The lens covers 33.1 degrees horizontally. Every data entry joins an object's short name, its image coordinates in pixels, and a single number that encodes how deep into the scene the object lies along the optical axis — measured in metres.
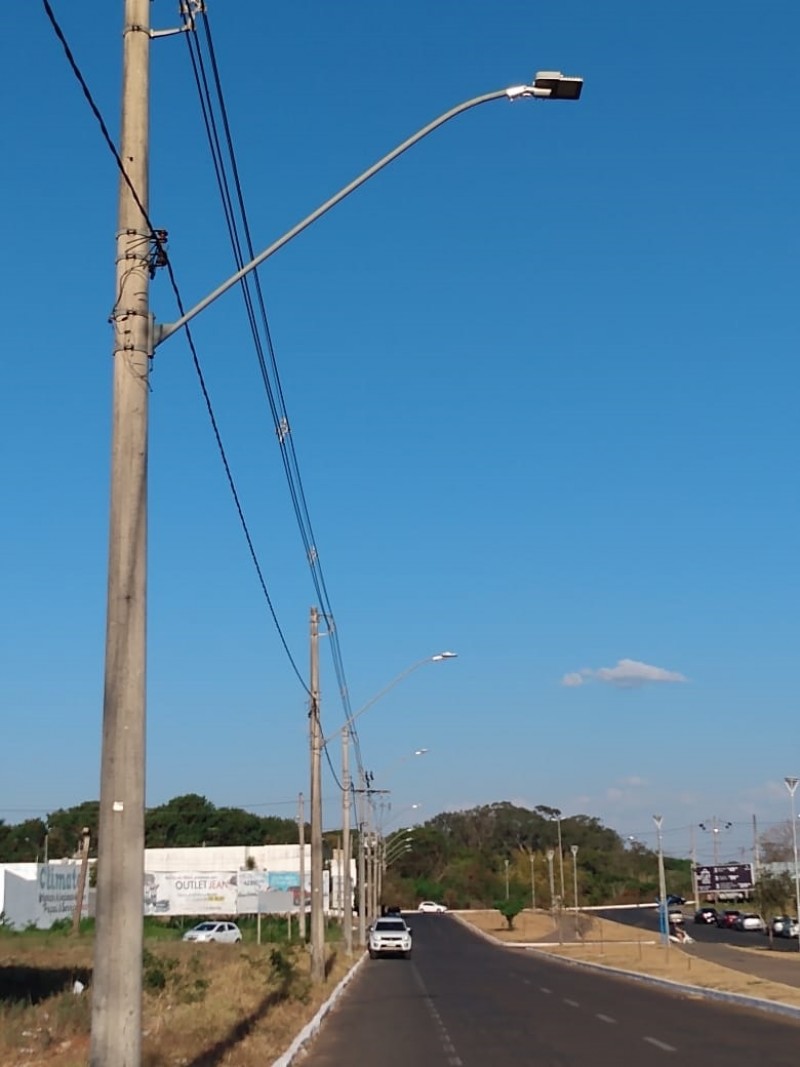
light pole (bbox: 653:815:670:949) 46.92
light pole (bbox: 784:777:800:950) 47.31
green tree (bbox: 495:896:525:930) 100.44
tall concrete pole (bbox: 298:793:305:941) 65.19
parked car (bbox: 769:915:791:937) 71.69
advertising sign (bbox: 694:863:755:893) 123.50
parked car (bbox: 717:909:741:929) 88.62
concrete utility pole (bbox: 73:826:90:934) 59.03
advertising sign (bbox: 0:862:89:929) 63.19
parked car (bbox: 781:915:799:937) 71.19
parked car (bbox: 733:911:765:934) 86.19
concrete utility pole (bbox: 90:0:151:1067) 8.47
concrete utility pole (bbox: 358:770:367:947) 72.31
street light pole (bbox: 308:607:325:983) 33.22
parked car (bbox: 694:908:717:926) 96.56
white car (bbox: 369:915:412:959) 58.22
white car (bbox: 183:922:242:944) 64.31
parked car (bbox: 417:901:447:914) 148.88
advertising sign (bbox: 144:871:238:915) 85.31
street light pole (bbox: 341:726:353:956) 55.59
